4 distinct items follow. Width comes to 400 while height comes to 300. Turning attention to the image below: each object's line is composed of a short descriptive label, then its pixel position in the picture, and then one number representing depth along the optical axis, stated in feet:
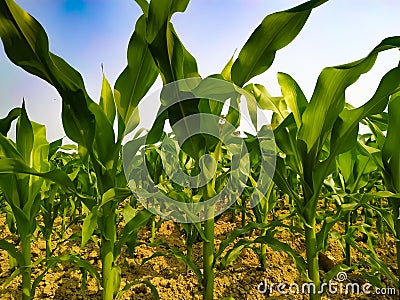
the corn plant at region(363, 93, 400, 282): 4.19
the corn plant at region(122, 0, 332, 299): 3.39
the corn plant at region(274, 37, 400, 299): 3.53
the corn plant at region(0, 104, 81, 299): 4.22
